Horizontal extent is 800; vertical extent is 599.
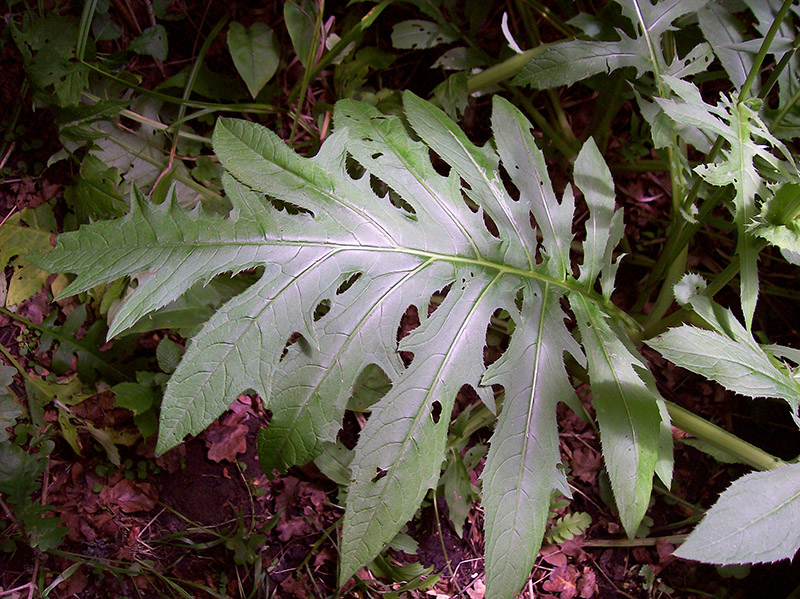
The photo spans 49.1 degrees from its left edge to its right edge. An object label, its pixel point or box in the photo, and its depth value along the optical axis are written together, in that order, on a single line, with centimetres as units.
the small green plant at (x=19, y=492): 62
